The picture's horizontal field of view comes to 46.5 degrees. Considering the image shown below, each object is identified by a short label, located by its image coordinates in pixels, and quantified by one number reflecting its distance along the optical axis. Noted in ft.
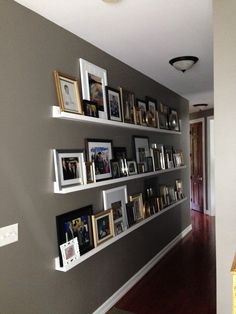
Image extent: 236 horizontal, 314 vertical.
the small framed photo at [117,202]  8.39
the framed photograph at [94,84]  7.40
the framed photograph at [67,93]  6.44
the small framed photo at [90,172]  7.21
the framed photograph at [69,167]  6.36
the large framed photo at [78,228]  6.53
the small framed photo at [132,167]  9.45
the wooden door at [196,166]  21.01
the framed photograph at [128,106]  9.11
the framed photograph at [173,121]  13.47
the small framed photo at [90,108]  7.18
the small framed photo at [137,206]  9.73
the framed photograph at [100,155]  7.69
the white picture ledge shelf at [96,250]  6.39
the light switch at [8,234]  5.13
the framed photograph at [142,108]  10.40
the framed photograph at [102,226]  7.43
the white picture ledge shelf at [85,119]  6.35
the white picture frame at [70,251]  6.36
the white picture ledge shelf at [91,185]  6.31
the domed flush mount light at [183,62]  8.98
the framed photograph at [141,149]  10.36
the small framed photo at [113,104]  8.32
